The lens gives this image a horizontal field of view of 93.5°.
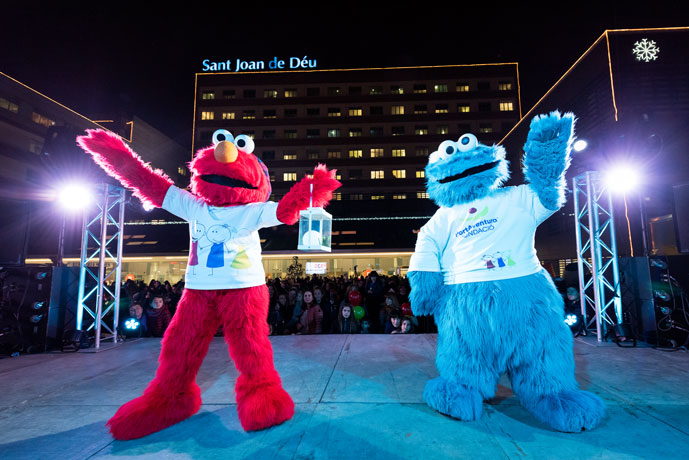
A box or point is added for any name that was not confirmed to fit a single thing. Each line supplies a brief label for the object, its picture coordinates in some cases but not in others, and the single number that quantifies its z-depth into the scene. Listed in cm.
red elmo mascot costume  214
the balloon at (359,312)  688
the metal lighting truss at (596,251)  528
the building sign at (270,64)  3484
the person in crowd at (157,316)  627
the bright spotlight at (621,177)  525
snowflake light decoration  875
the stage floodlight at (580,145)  536
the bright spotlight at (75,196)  520
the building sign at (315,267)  1695
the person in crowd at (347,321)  666
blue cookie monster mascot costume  211
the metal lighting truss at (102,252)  516
